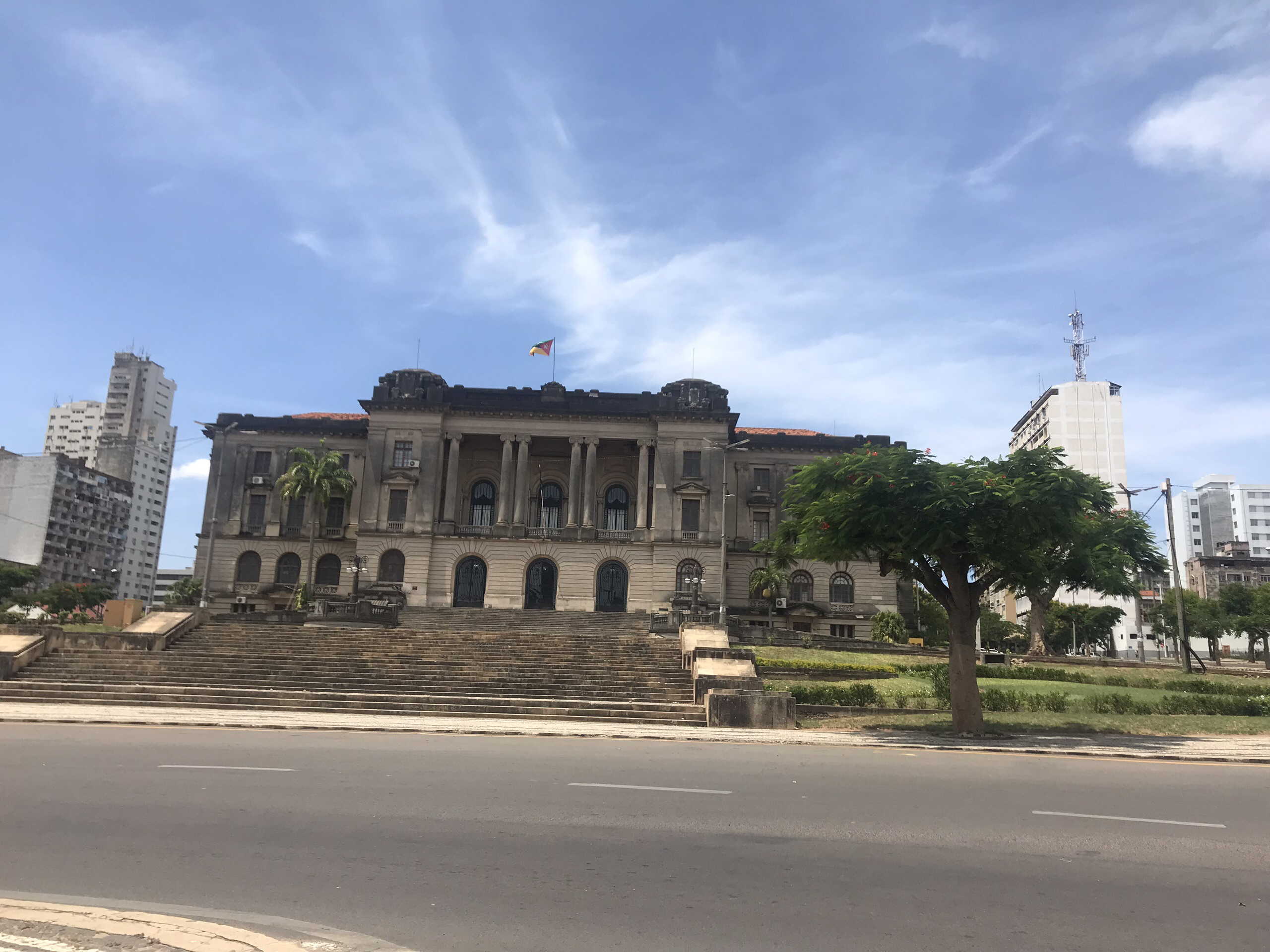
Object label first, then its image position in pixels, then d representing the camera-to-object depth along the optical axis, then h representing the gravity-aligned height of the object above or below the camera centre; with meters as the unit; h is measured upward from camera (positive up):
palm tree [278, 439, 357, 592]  54.56 +8.42
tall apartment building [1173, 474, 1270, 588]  145.62 +21.96
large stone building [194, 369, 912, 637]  56.22 +7.79
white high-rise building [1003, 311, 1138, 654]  121.25 +29.84
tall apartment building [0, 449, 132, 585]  100.94 +10.83
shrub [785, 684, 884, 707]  24.69 -1.50
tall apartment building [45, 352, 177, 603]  140.00 +28.42
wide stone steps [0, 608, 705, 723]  23.88 -1.55
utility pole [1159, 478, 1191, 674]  39.75 +3.47
